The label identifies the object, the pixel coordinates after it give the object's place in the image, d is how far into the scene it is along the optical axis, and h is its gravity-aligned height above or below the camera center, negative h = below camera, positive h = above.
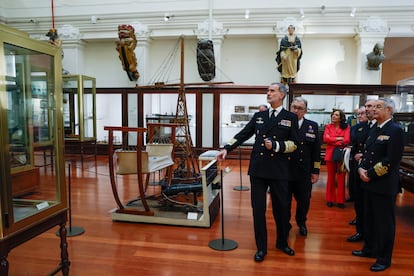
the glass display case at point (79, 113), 8.14 +0.00
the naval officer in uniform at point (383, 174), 2.41 -0.46
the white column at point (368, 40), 8.09 +1.92
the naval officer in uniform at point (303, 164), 3.38 -0.53
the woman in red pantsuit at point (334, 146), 4.23 -0.48
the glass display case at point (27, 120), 1.76 -0.05
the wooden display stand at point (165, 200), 3.52 -1.05
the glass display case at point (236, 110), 8.91 +0.11
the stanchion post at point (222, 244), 3.07 -1.30
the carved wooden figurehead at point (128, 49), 7.92 +1.70
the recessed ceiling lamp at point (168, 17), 8.66 +2.68
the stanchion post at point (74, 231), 3.39 -1.30
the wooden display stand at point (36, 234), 1.73 -0.75
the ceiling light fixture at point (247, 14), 8.38 +2.65
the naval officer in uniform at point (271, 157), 2.68 -0.37
